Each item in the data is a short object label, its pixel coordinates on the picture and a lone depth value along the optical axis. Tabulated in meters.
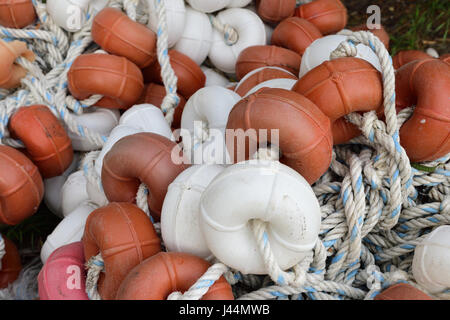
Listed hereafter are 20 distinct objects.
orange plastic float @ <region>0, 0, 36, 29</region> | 1.56
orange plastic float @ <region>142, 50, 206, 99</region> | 1.59
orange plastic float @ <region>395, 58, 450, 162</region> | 1.02
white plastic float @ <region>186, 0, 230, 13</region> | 1.65
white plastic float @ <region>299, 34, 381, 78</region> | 1.25
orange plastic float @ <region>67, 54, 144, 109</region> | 1.41
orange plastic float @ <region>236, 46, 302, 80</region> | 1.53
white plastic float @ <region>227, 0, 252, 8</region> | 1.74
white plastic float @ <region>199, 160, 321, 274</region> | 0.84
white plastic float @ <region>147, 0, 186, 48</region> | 1.53
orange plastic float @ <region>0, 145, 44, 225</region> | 1.21
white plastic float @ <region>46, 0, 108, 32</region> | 1.57
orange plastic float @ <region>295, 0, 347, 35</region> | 1.76
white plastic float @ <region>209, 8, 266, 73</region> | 1.73
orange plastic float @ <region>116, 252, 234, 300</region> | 0.87
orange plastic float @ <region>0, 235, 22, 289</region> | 1.35
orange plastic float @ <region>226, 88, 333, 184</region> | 0.95
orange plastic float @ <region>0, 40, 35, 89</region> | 1.40
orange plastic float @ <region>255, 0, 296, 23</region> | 1.74
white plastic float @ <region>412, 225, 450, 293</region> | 0.94
